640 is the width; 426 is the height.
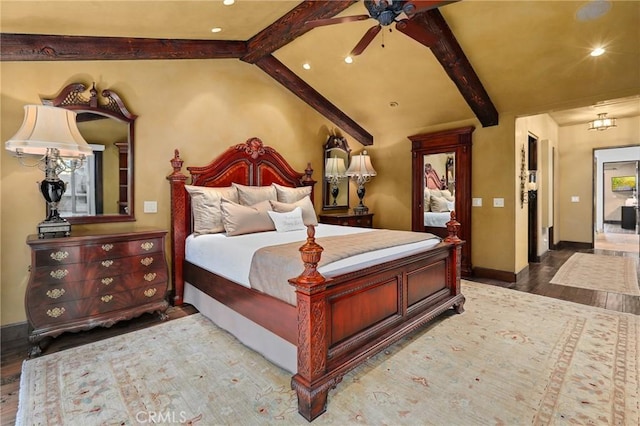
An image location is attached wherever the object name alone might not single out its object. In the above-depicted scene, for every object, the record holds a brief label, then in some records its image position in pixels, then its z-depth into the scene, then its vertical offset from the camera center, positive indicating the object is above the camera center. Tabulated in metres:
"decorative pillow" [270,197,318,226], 3.91 +0.00
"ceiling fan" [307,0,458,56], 2.13 +1.41
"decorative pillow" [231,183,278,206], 3.89 +0.19
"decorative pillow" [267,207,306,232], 3.61 -0.15
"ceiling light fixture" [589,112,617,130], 6.00 +1.64
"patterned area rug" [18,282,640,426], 1.76 -1.17
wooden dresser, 2.48 -0.64
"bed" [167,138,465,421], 1.81 -0.71
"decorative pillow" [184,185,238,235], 3.47 -0.01
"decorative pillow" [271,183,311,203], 4.28 +0.21
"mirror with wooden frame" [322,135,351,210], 5.53 +0.63
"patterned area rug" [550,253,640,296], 4.18 -1.07
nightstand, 5.11 -0.19
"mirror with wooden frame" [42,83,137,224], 3.05 +0.51
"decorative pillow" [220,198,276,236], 3.34 -0.11
